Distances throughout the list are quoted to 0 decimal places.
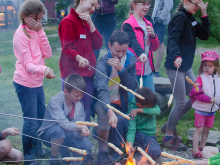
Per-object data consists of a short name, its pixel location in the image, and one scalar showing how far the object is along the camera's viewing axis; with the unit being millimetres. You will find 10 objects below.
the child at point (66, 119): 2574
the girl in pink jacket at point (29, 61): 2484
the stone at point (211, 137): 3284
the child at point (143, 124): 2867
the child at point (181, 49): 3100
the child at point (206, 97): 3037
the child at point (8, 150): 2290
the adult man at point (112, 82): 2771
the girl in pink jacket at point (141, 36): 3258
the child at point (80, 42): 2773
